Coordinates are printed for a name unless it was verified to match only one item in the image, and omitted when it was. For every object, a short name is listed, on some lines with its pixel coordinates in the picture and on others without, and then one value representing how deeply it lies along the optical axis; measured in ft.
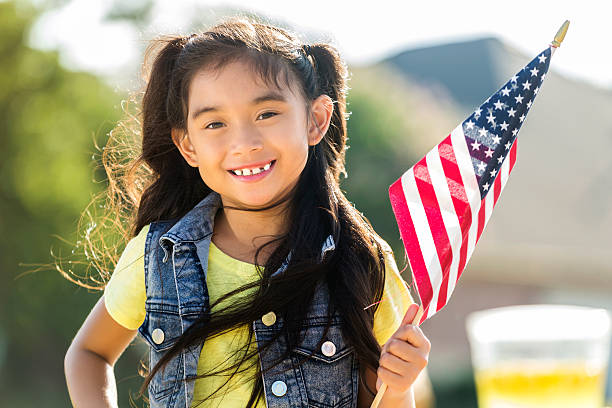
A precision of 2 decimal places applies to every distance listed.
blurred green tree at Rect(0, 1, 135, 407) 39.52
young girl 7.34
